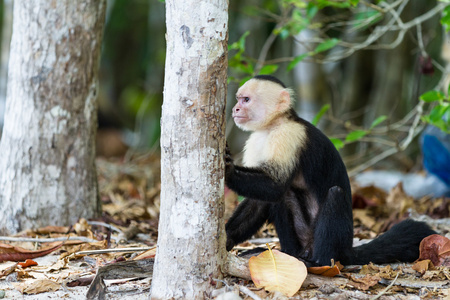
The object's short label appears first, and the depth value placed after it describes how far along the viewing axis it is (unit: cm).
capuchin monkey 537
